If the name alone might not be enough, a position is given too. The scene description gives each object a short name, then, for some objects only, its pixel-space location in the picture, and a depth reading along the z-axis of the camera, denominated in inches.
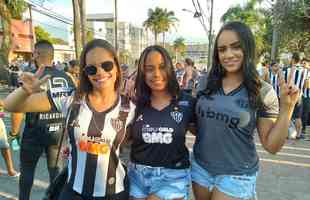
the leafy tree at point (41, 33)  1335.9
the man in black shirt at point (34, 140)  91.5
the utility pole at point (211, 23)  495.4
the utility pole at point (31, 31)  879.2
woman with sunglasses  54.5
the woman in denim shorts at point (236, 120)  56.1
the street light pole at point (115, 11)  590.9
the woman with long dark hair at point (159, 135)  57.5
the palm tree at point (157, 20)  1599.9
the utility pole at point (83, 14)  294.8
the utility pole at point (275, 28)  440.0
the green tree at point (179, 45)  2270.8
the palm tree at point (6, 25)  479.2
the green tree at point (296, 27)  519.7
